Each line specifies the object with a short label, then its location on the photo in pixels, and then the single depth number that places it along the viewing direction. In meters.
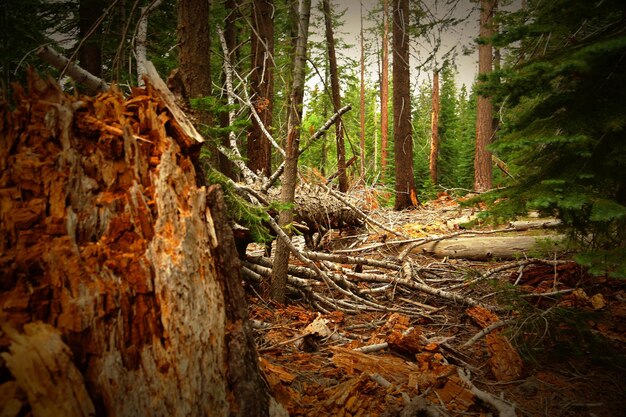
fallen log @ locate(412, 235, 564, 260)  5.07
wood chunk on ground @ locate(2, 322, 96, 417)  1.00
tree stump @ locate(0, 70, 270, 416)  1.17
